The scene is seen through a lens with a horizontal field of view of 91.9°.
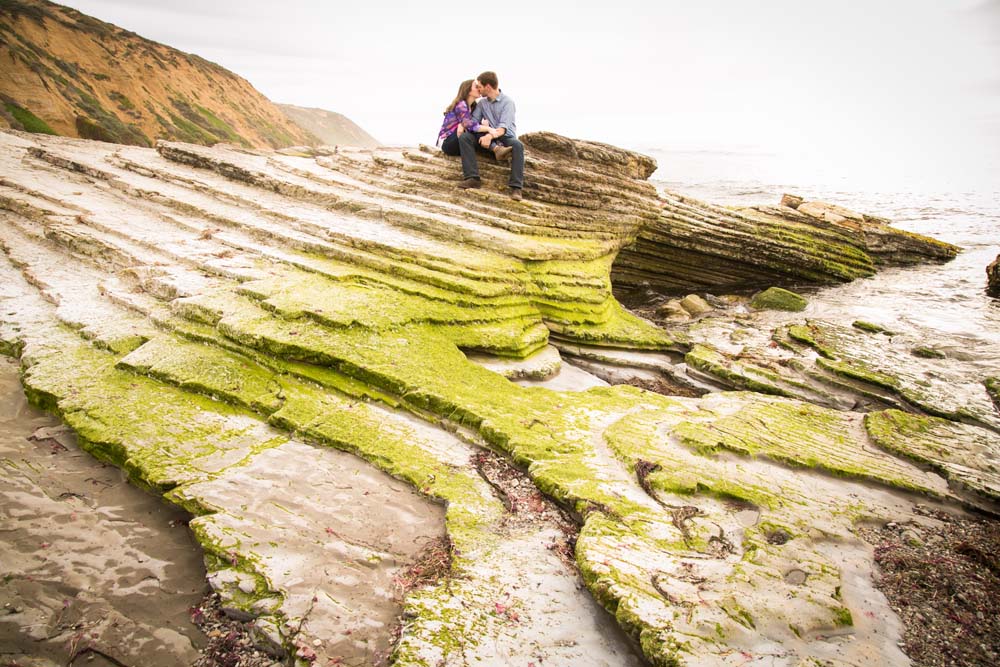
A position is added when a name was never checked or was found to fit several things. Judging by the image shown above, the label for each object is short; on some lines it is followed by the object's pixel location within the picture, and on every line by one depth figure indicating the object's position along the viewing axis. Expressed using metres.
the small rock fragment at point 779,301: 14.59
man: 12.28
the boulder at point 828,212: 17.69
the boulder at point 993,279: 14.52
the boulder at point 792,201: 18.92
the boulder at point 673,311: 14.37
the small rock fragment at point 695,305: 14.70
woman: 12.60
